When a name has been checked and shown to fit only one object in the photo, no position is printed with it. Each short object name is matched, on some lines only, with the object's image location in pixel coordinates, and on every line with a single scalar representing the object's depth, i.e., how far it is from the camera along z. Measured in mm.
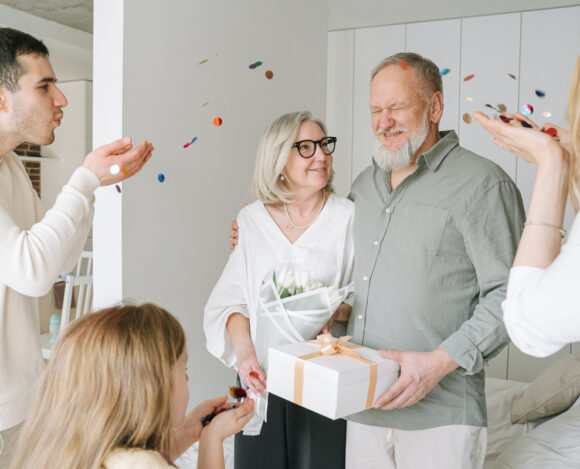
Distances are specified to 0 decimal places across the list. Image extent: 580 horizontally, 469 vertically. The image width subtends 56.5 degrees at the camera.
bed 1933
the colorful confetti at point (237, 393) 1427
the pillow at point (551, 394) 2391
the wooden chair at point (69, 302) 3491
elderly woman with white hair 1777
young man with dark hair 1322
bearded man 1453
